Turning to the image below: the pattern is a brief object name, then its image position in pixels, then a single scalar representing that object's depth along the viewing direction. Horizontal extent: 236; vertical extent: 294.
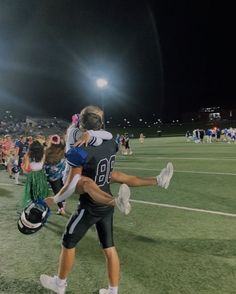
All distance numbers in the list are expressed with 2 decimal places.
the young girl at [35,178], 4.43
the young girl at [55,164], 4.79
